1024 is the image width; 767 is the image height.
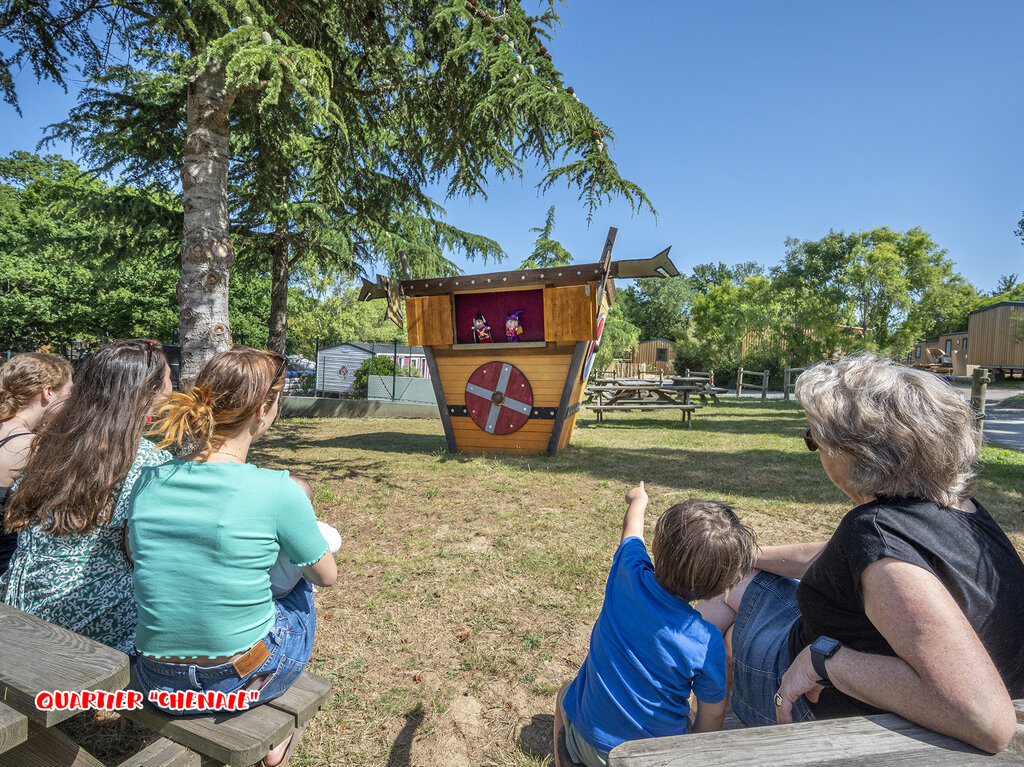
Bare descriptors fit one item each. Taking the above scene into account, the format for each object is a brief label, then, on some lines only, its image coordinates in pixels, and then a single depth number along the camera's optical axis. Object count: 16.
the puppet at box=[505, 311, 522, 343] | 8.04
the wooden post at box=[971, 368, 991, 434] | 7.69
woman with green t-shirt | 1.47
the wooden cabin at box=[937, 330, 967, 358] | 38.90
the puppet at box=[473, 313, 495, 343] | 8.22
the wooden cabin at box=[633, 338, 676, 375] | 50.62
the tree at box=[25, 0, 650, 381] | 4.04
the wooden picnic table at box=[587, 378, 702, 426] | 12.29
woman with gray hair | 0.99
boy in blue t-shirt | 1.40
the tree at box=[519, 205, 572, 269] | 24.38
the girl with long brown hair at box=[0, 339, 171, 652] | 1.66
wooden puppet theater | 7.60
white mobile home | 19.27
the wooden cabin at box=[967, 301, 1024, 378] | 32.72
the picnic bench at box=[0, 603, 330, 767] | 1.20
